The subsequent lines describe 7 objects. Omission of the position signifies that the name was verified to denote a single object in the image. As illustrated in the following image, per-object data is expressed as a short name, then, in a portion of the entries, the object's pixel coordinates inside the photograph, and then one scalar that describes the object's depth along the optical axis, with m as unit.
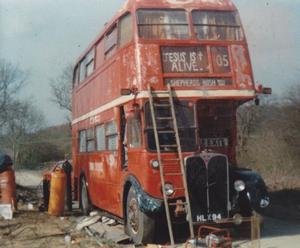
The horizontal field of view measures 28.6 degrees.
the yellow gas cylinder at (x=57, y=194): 16.42
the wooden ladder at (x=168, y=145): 10.20
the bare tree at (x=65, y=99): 65.06
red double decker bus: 10.53
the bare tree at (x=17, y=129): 53.53
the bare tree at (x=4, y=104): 50.38
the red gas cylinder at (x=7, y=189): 16.83
